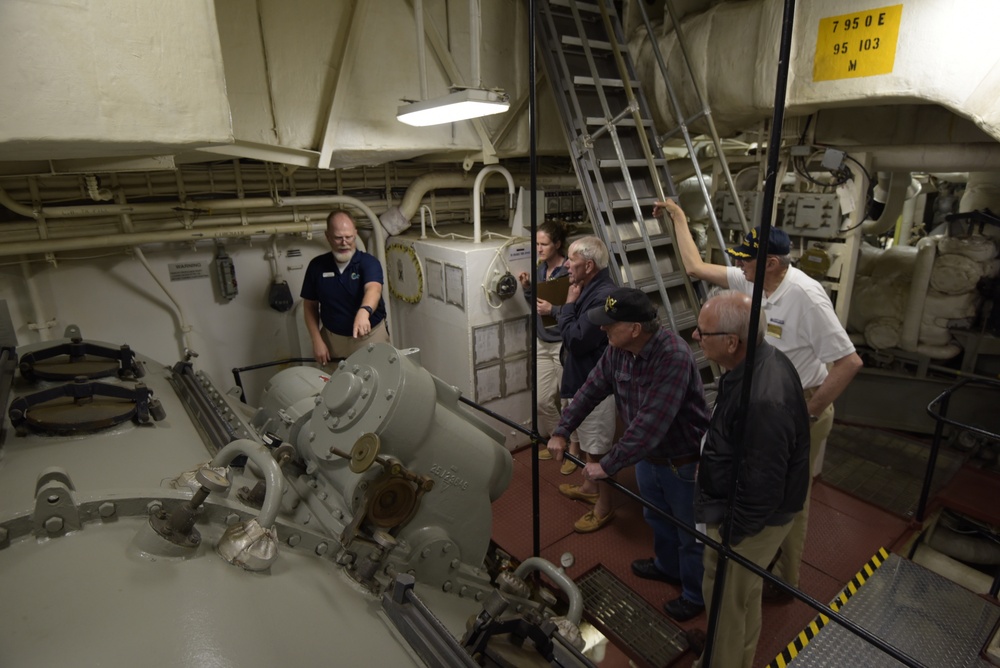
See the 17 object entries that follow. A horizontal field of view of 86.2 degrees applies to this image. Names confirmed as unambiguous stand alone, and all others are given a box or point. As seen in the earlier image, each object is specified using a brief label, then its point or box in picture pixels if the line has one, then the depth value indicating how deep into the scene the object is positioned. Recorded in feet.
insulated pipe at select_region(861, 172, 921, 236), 15.76
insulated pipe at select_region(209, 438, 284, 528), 4.65
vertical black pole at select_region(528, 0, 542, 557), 5.72
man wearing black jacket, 6.60
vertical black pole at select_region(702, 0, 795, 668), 3.54
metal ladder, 12.07
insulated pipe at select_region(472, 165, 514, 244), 14.35
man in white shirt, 8.86
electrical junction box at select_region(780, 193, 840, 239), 12.07
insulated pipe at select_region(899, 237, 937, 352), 15.60
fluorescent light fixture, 9.71
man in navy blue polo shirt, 13.28
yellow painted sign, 9.27
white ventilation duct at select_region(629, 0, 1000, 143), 8.41
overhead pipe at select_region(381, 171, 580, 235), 16.17
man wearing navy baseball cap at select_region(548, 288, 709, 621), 8.06
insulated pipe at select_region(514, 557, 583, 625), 7.40
